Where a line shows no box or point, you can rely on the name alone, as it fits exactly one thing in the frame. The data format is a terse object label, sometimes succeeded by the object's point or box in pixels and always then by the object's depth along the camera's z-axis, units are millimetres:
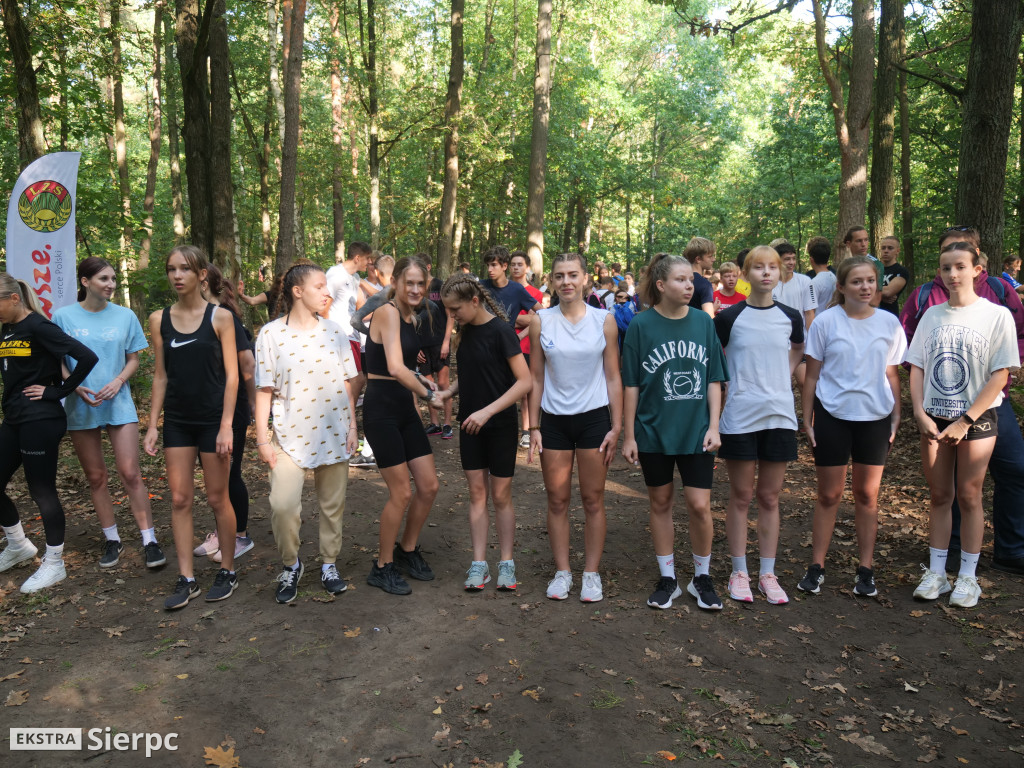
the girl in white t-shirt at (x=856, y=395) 4738
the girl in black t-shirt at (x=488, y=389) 4805
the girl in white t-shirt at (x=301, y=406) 4676
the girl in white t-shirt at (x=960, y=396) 4637
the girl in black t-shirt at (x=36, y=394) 5074
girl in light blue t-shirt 5418
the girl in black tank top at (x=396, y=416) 4902
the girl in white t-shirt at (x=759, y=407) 4719
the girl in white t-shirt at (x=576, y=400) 4742
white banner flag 7074
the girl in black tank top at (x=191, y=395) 4770
